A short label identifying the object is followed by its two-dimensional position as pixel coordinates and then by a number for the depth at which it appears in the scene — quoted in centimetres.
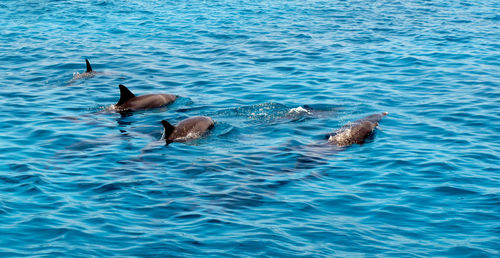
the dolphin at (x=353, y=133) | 1628
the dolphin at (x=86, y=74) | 2366
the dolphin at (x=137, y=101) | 1939
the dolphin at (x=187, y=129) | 1631
